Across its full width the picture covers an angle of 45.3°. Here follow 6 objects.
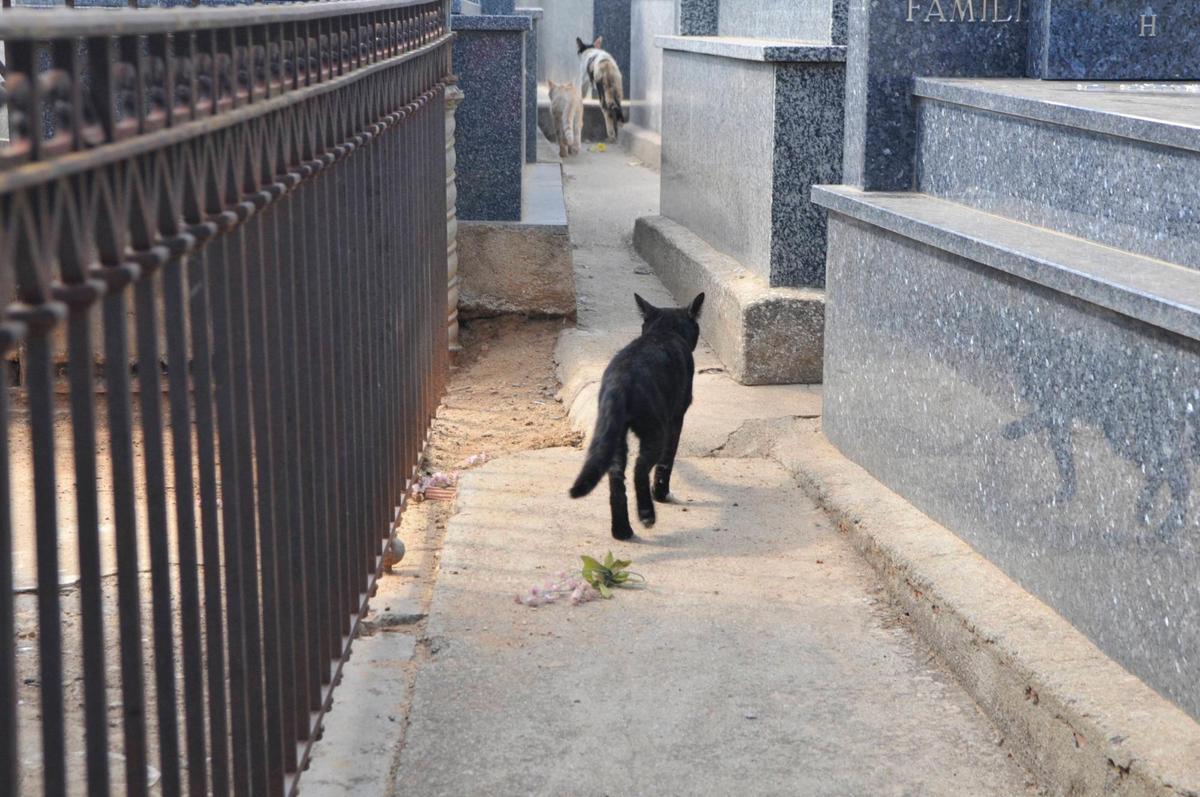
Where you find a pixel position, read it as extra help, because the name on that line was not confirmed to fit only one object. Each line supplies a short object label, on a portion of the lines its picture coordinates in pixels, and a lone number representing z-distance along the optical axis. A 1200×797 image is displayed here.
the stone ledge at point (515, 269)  7.52
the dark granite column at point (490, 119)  7.69
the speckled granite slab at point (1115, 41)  4.83
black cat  4.20
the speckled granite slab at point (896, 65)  4.67
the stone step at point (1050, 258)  2.80
